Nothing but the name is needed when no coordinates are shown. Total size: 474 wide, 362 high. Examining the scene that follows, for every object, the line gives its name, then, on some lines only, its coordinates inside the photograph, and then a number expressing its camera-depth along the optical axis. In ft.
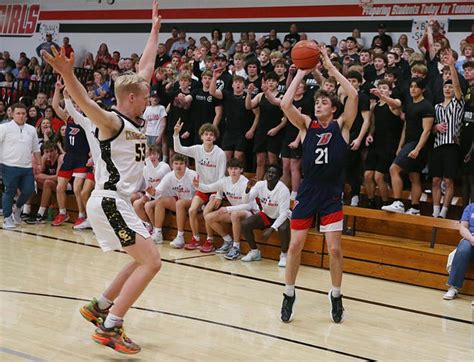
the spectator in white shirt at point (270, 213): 30.40
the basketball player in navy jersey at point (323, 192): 21.48
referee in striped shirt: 30.25
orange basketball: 21.11
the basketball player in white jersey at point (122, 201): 16.96
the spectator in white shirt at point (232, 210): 31.81
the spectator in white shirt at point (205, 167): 33.40
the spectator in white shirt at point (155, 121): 39.50
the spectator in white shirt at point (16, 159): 37.47
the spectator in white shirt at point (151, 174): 35.53
